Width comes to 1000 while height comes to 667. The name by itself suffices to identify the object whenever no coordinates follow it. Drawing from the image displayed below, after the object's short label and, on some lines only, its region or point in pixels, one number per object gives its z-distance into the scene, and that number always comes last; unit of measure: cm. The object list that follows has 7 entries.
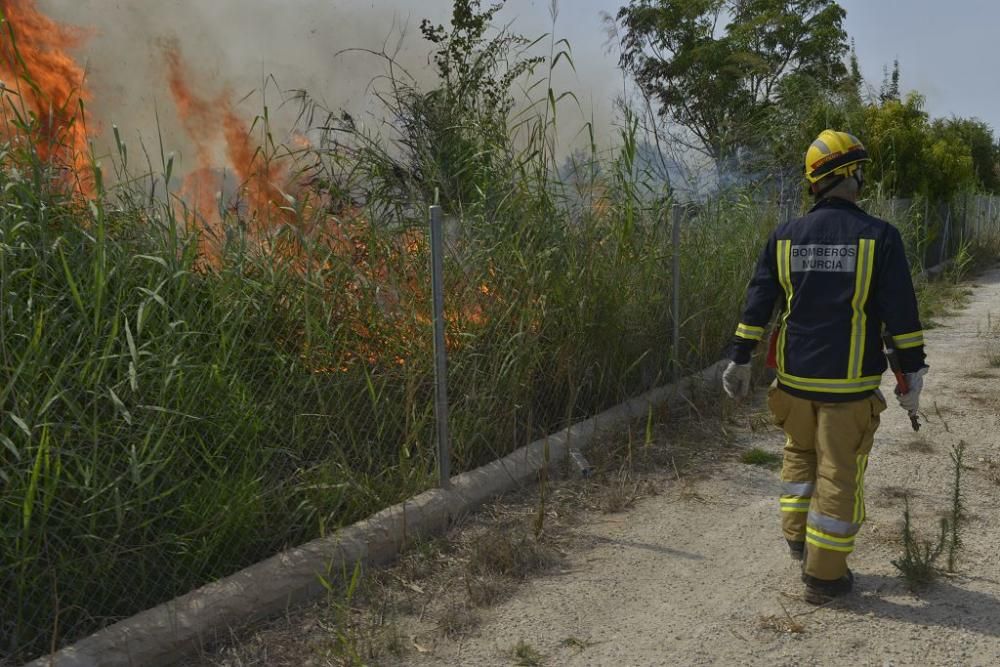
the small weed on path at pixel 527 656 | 302
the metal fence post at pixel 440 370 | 409
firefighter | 329
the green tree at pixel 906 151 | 1466
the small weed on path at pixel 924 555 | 343
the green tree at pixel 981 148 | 2339
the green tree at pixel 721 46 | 2562
